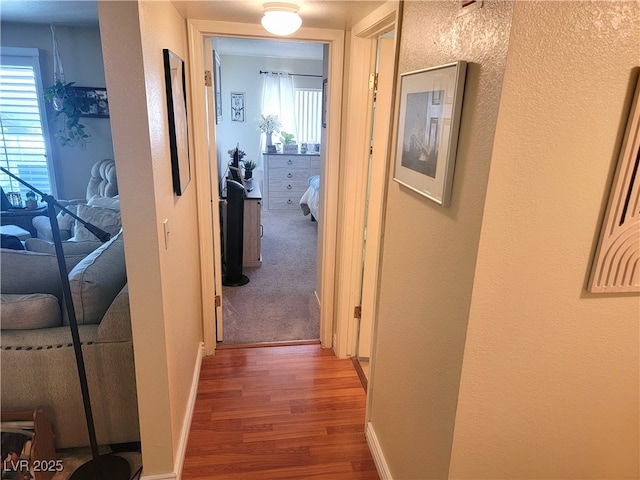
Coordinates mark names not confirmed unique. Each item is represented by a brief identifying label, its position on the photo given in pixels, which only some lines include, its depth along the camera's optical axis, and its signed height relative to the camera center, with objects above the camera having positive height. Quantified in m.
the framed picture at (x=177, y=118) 1.64 +0.00
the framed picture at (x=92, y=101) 4.23 +0.13
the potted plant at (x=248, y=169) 5.24 -0.60
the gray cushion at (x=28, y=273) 1.74 -0.66
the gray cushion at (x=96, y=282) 1.76 -0.70
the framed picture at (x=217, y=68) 4.83 +0.57
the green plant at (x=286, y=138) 6.62 -0.26
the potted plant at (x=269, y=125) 6.54 -0.07
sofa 1.72 -0.93
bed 5.03 -0.95
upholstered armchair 2.89 -0.71
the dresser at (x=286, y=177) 6.28 -0.82
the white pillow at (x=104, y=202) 3.46 -0.71
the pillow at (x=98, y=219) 2.83 -0.70
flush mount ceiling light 1.82 +0.45
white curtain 6.54 +0.33
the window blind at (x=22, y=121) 4.14 -0.10
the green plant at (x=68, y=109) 4.11 +0.04
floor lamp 1.49 -1.12
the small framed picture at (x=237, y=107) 6.55 +0.19
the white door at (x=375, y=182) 2.29 -0.33
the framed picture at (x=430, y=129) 1.14 -0.01
